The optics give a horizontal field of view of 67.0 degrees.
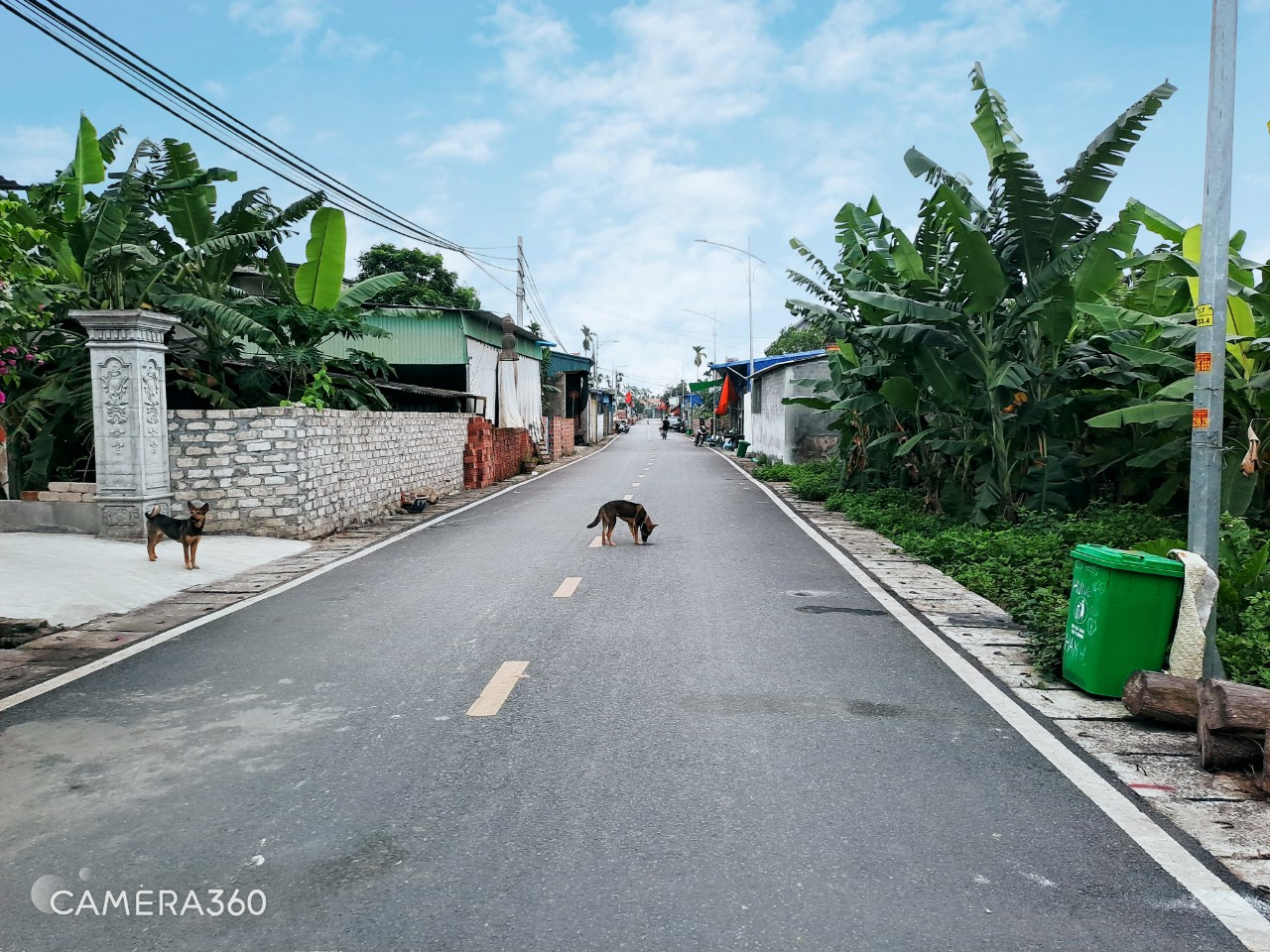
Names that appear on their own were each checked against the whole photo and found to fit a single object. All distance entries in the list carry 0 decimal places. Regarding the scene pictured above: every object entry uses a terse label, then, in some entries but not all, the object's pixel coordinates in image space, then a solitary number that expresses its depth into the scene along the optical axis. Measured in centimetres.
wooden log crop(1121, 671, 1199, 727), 557
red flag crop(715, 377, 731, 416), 5401
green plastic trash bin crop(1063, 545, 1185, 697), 609
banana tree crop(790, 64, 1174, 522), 1199
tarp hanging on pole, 3344
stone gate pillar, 1265
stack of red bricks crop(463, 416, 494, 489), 2512
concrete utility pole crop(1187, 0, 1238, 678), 632
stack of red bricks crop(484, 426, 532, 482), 2841
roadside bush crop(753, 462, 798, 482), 2804
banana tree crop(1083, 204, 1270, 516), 1014
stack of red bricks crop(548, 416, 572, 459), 4508
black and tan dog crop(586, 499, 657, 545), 1360
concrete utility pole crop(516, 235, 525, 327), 4053
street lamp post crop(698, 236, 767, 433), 4048
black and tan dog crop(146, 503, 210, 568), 1112
